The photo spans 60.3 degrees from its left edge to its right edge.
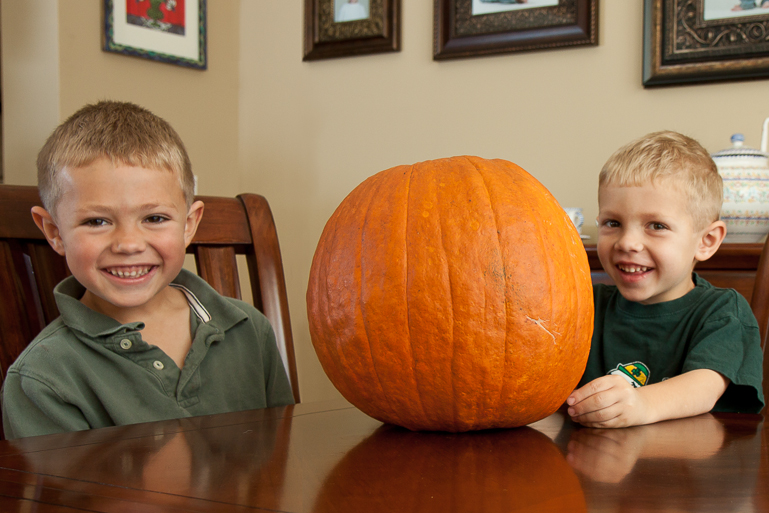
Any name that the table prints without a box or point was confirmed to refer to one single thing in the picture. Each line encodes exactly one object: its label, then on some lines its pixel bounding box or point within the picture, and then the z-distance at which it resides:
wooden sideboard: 1.38
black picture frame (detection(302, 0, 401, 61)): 2.09
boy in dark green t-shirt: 0.94
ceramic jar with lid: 1.44
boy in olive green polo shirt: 0.82
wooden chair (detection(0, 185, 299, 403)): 0.89
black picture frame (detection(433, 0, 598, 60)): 1.82
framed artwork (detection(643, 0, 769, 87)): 1.64
